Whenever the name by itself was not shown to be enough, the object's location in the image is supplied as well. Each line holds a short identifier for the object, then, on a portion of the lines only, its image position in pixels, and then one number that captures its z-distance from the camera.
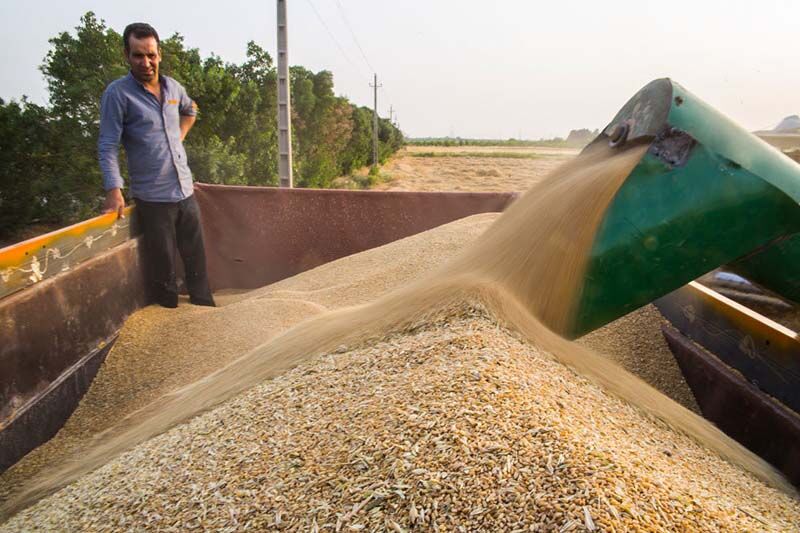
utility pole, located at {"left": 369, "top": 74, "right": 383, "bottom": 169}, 26.83
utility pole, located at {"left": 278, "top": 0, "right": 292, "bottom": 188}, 7.98
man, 3.25
